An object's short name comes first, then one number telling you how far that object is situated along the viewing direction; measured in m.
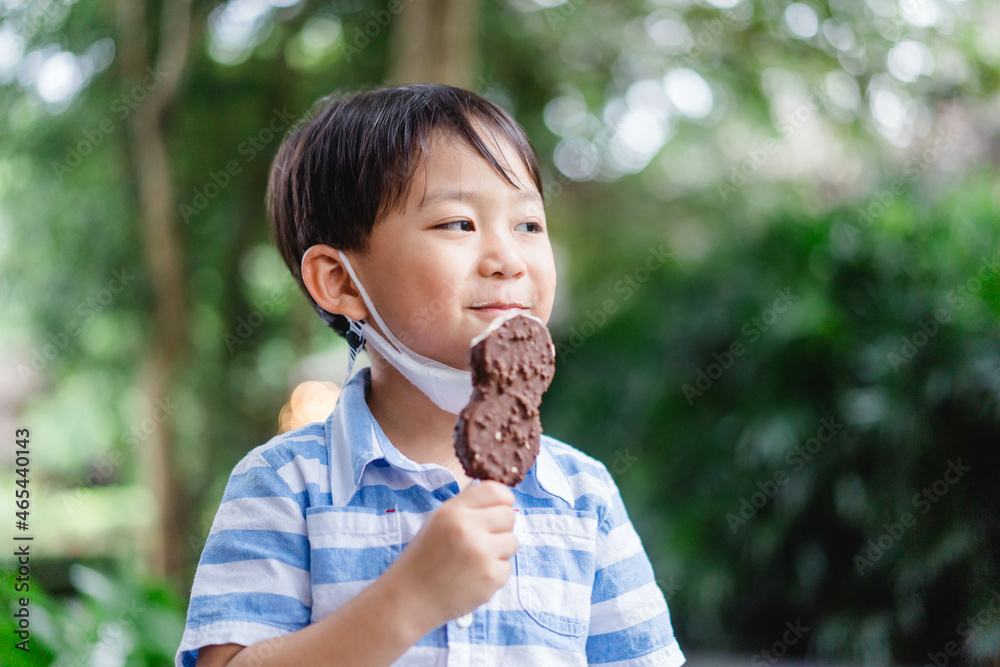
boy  1.19
